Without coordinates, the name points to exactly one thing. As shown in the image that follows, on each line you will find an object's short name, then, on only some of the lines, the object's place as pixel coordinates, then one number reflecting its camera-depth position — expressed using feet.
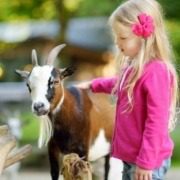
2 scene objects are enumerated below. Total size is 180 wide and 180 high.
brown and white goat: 16.68
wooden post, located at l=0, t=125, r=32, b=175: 13.90
